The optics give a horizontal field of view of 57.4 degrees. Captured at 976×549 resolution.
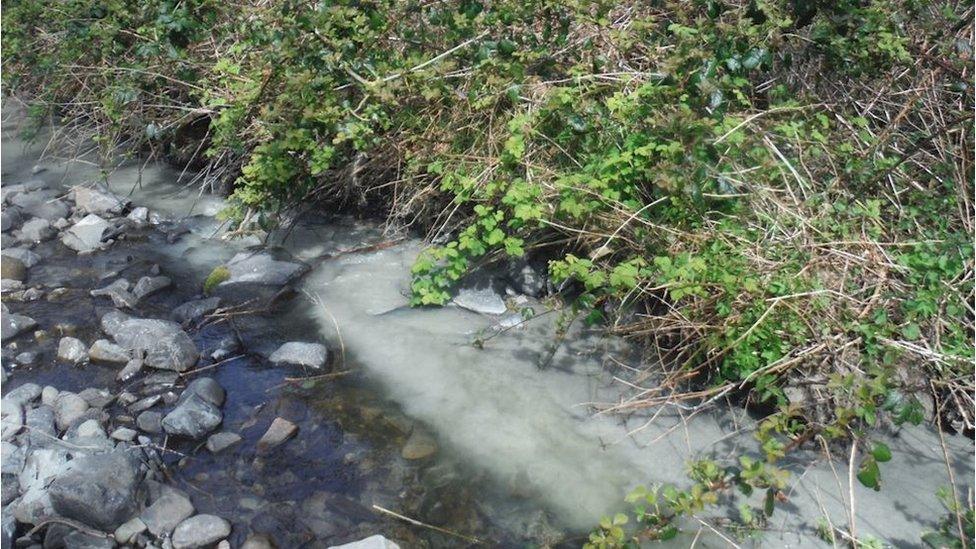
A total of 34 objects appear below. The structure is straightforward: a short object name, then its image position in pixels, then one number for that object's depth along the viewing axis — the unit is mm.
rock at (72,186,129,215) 5539
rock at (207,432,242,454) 3443
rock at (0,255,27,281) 4699
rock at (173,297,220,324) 4336
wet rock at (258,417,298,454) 3455
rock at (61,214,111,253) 5141
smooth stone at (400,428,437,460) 3400
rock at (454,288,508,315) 4289
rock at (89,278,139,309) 4484
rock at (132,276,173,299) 4551
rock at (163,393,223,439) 3494
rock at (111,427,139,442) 3461
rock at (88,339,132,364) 3988
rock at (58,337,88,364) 4020
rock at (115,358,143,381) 3887
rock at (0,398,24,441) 3414
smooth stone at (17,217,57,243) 5234
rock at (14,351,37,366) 3996
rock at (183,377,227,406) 3682
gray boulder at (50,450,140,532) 2984
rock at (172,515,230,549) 2963
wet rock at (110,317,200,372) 3930
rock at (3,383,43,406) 3648
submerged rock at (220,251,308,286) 4688
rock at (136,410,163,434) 3527
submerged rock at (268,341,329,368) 3947
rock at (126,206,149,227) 5469
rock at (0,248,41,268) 4910
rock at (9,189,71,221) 5500
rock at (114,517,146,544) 2973
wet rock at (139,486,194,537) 3020
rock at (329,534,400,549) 2863
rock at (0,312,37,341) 4176
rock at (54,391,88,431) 3545
